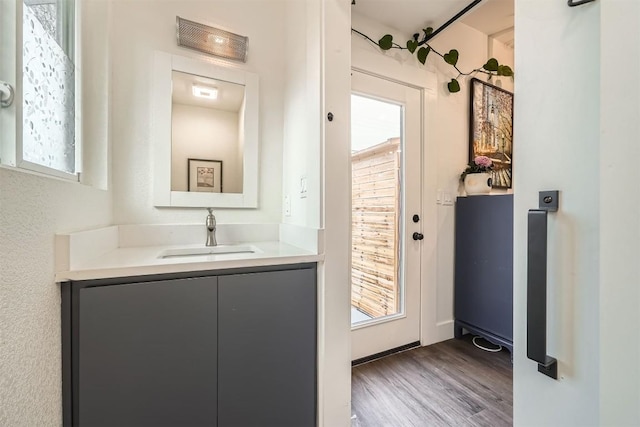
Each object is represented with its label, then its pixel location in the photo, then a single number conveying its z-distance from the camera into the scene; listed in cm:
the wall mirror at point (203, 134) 146
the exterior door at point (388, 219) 195
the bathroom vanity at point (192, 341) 87
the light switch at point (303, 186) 139
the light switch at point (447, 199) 218
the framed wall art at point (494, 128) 228
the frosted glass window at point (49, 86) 80
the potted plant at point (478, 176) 209
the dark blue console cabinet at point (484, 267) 185
